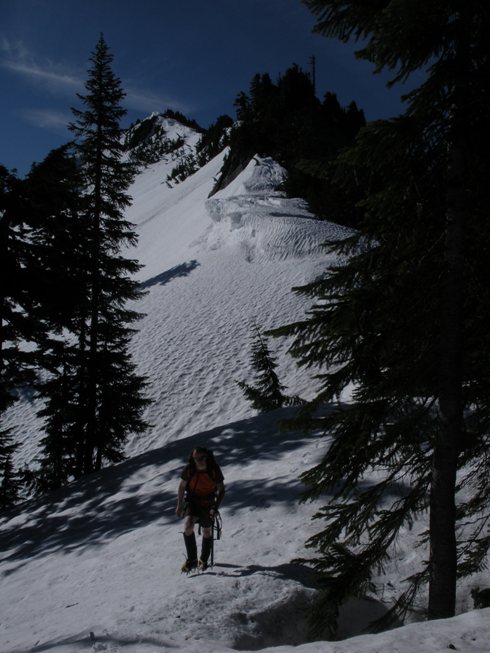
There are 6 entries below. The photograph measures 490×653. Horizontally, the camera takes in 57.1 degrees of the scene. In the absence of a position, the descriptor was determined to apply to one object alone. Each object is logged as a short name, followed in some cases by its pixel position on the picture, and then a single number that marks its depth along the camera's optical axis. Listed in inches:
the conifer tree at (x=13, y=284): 403.5
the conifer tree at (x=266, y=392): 608.7
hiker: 248.2
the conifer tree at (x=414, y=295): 156.9
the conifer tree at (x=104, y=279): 537.6
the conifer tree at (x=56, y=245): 412.8
